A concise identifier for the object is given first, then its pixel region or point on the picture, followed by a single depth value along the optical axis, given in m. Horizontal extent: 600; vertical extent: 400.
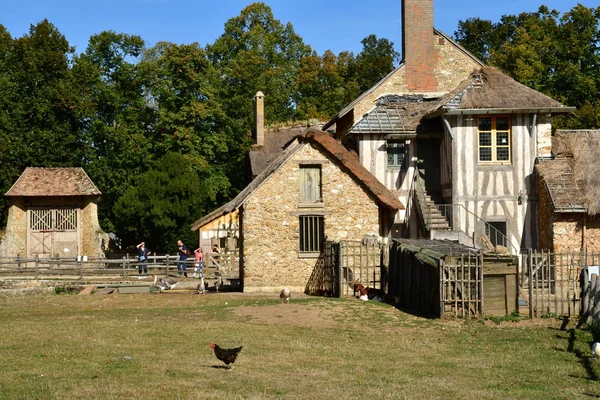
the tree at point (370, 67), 69.62
